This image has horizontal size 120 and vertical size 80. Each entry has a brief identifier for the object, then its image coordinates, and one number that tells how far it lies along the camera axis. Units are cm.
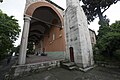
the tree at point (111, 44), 622
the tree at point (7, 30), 908
